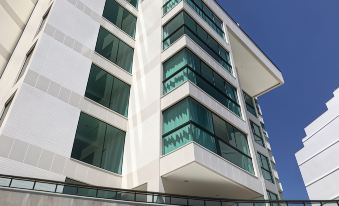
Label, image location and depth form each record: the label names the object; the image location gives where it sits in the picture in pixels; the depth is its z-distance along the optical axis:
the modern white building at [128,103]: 13.05
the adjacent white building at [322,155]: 41.53
